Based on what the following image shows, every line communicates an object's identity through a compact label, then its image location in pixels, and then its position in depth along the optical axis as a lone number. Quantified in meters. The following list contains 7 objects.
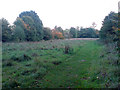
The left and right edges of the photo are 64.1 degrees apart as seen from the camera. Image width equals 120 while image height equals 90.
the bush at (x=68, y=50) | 14.00
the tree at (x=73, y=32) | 70.55
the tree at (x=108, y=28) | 21.70
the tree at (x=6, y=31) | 26.75
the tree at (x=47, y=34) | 45.84
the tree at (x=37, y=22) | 41.15
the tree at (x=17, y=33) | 28.70
